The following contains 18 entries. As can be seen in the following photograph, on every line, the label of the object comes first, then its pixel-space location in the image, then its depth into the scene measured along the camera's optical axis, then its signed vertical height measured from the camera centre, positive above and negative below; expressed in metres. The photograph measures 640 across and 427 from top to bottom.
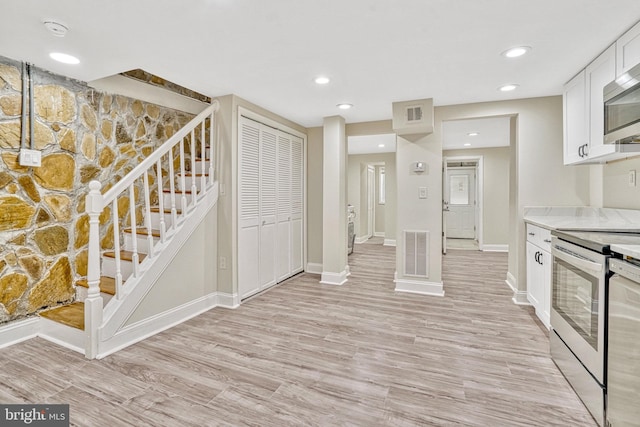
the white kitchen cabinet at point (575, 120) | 2.77 +0.80
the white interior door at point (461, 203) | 8.85 +0.10
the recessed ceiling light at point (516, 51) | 2.37 +1.18
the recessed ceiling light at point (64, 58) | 2.43 +1.17
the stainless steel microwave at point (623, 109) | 1.82 +0.60
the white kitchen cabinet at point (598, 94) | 2.34 +0.91
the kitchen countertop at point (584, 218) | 2.45 -0.12
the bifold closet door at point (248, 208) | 3.56 -0.01
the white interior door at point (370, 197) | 9.01 +0.28
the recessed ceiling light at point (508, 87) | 3.12 +1.20
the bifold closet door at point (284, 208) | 4.34 -0.02
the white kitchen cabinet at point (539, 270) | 2.71 -0.59
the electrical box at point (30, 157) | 2.58 +0.41
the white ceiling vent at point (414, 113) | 3.62 +1.07
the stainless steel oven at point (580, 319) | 1.60 -0.66
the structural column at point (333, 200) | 4.34 +0.09
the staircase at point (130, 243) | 2.33 -0.33
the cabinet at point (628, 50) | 2.03 +1.04
